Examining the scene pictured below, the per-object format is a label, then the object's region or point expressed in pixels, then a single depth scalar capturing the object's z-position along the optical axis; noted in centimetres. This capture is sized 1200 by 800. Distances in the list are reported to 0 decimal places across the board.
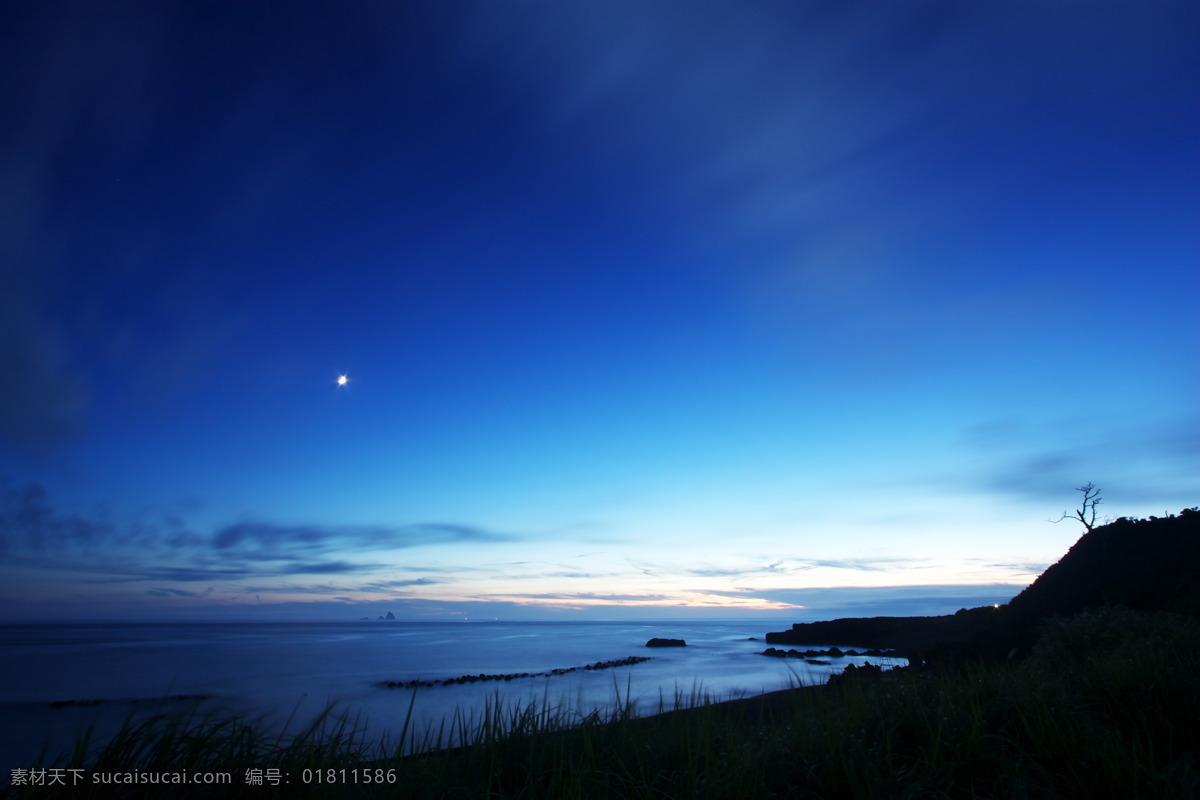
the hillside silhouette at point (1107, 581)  1848
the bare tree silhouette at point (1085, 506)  2710
